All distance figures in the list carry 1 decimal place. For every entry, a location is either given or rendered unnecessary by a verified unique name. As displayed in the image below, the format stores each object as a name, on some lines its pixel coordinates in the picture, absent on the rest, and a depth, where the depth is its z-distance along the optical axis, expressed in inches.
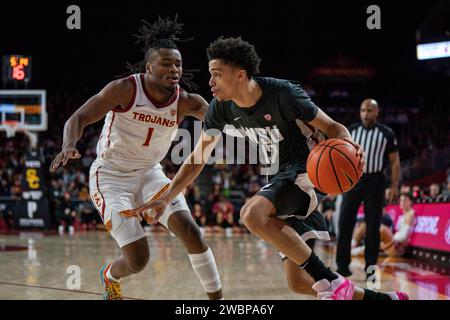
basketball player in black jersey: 125.0
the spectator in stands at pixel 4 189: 636.1
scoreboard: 553.6
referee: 242.4
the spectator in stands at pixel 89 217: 633.9
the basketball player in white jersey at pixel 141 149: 155.6
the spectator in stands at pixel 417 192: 476.3
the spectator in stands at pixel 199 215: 582.9
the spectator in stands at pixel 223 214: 607.5
